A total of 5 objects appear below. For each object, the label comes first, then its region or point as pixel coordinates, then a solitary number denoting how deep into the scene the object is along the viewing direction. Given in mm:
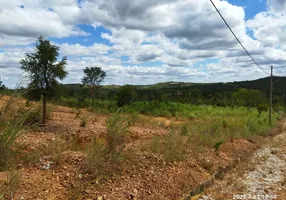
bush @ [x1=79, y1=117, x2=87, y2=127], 8962
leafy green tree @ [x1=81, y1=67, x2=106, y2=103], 26967
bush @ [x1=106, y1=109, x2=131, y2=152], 4683
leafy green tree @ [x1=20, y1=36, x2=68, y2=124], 8088
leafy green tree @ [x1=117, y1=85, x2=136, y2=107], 21685
